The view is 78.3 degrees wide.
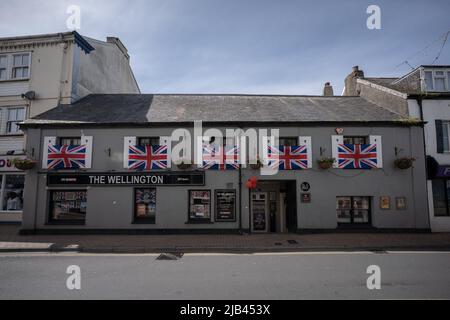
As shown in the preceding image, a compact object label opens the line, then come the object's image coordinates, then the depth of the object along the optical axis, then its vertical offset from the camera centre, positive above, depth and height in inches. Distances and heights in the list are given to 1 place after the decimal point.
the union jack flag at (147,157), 558.3 +74.8
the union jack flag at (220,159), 559.0 +70.7
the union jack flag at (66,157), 560.1 +75.0
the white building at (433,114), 567.8 +169.9
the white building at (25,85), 641.6 +260.1
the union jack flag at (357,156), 561.6 +77.2
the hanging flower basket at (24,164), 536.7 +59.7
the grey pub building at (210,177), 551.8 +34.4
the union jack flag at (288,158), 559.5 +73.0
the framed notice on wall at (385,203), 556.7 -17.7
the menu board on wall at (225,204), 558.3 -19.8
